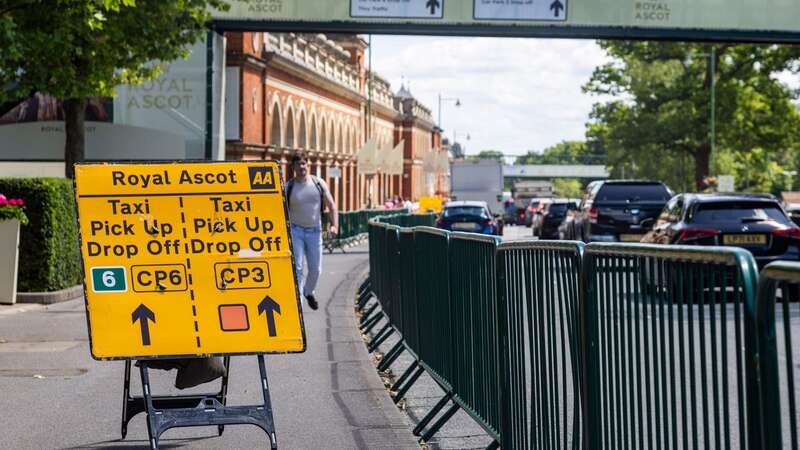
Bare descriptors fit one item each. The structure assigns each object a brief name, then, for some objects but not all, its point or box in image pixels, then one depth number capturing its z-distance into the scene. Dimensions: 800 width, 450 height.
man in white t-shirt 14.45
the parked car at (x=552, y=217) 47.66
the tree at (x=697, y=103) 59.56
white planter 16.73
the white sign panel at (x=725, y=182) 66.28
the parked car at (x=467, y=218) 37.03
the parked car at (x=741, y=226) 17.41
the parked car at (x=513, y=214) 89.50
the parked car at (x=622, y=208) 25.70
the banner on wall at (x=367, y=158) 46.00
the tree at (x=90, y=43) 19.34
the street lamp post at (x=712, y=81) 58.02
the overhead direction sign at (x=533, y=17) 28.55
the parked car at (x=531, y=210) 71.14
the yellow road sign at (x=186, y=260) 6.87
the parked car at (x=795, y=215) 23.86
